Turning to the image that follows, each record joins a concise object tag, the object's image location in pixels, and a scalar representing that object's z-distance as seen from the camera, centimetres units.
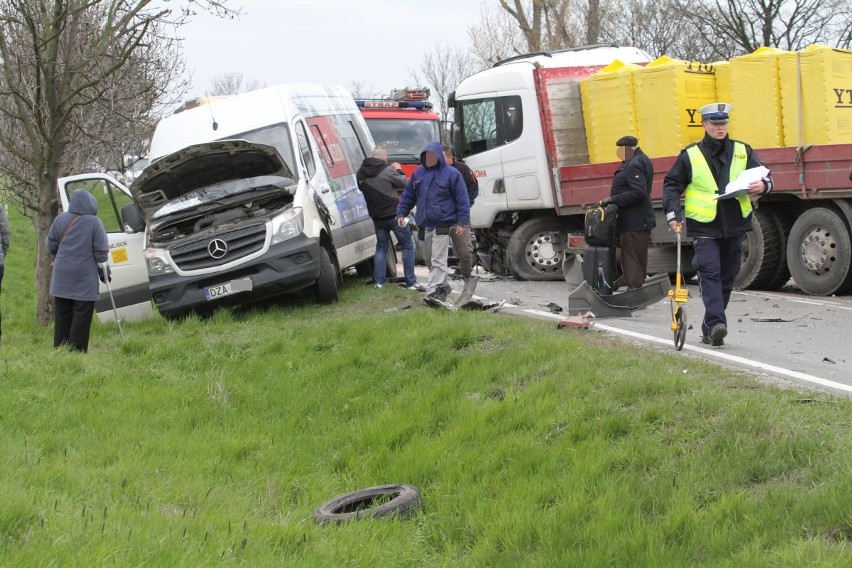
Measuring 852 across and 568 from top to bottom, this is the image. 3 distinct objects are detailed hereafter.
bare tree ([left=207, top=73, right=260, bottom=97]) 6711
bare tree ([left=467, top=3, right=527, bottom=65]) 4466
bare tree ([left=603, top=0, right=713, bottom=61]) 4241
